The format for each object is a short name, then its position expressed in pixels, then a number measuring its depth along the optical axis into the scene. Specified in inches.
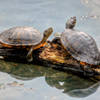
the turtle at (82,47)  287.1
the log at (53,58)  295.1
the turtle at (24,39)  308.2
